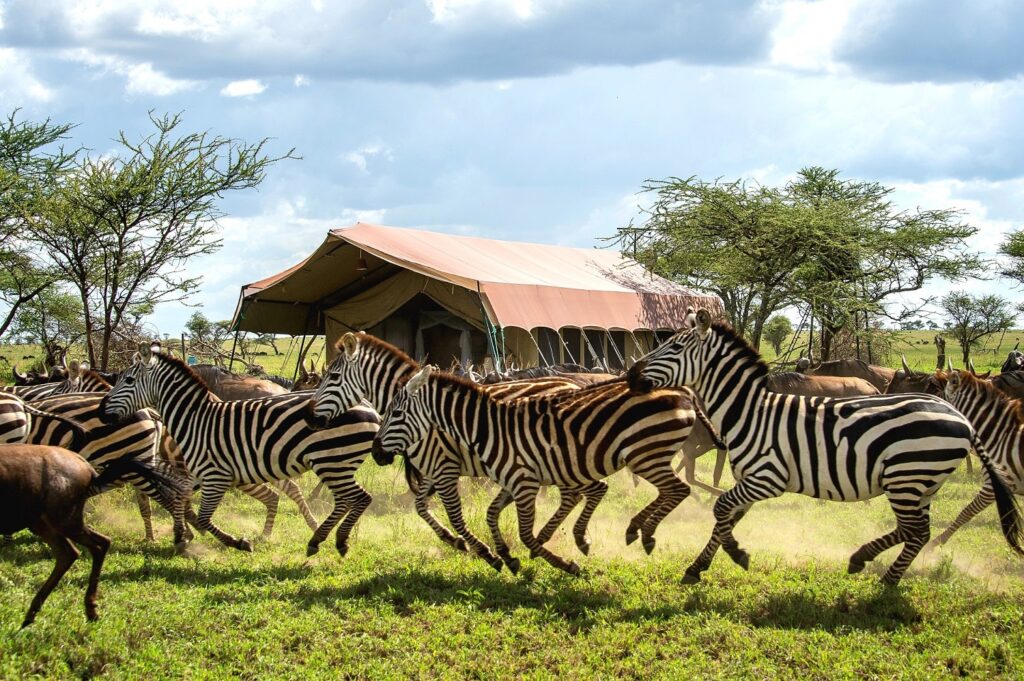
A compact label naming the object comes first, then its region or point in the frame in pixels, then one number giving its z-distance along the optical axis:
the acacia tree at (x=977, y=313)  49.69
